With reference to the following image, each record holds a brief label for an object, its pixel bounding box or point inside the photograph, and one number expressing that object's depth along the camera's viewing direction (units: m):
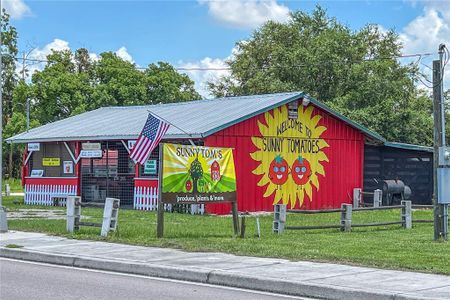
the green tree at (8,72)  64.31
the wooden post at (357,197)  30.28
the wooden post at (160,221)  16.28
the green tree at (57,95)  52.00
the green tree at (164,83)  56.81
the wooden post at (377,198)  27.73
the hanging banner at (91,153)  28.62
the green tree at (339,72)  44.75
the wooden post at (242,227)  16.31
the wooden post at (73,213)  17.31
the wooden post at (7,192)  38.53
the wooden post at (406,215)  19.69
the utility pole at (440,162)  15.66
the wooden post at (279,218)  17.14
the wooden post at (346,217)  18.39
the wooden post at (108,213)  16.62
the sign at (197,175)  16.84
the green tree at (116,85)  52.94
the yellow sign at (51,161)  31.14
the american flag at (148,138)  17.69
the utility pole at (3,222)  18.02
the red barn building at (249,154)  26.22
